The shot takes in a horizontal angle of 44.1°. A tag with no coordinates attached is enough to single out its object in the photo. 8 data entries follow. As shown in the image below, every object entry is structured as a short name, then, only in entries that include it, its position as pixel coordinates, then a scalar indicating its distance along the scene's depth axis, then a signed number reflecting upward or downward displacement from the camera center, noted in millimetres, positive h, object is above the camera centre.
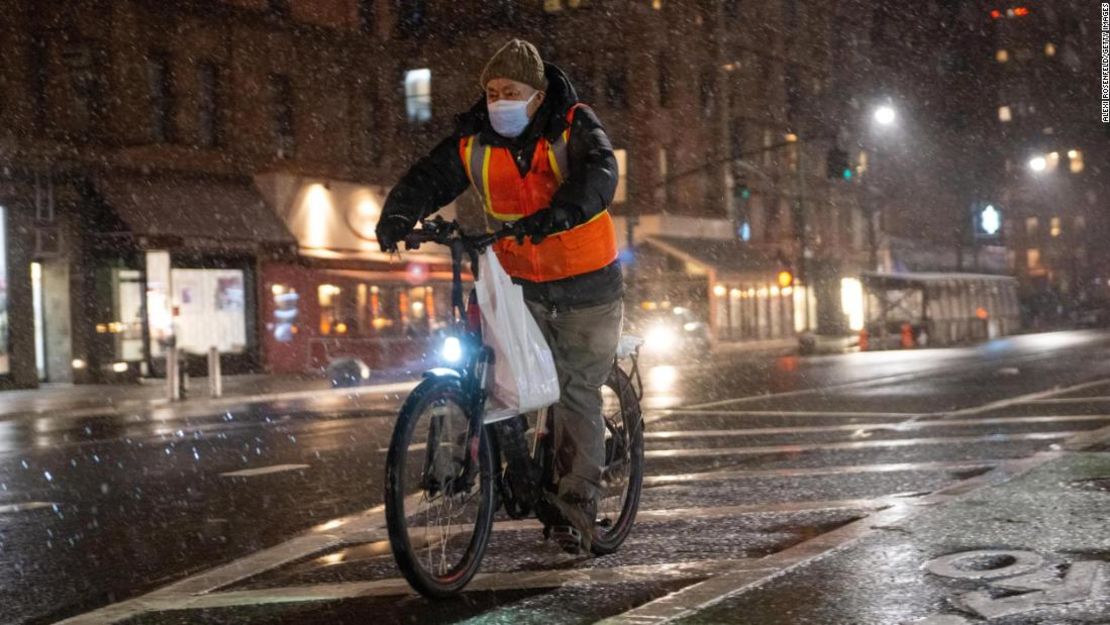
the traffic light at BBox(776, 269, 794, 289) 35812 +1021
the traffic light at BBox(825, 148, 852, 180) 32312 +3550
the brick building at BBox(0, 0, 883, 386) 26875 +4155
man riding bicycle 4746 +402
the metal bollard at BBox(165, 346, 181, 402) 21188 -500
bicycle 4273 -451
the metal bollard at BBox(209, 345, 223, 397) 21828 -531
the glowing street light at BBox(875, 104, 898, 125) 37469 +5474
